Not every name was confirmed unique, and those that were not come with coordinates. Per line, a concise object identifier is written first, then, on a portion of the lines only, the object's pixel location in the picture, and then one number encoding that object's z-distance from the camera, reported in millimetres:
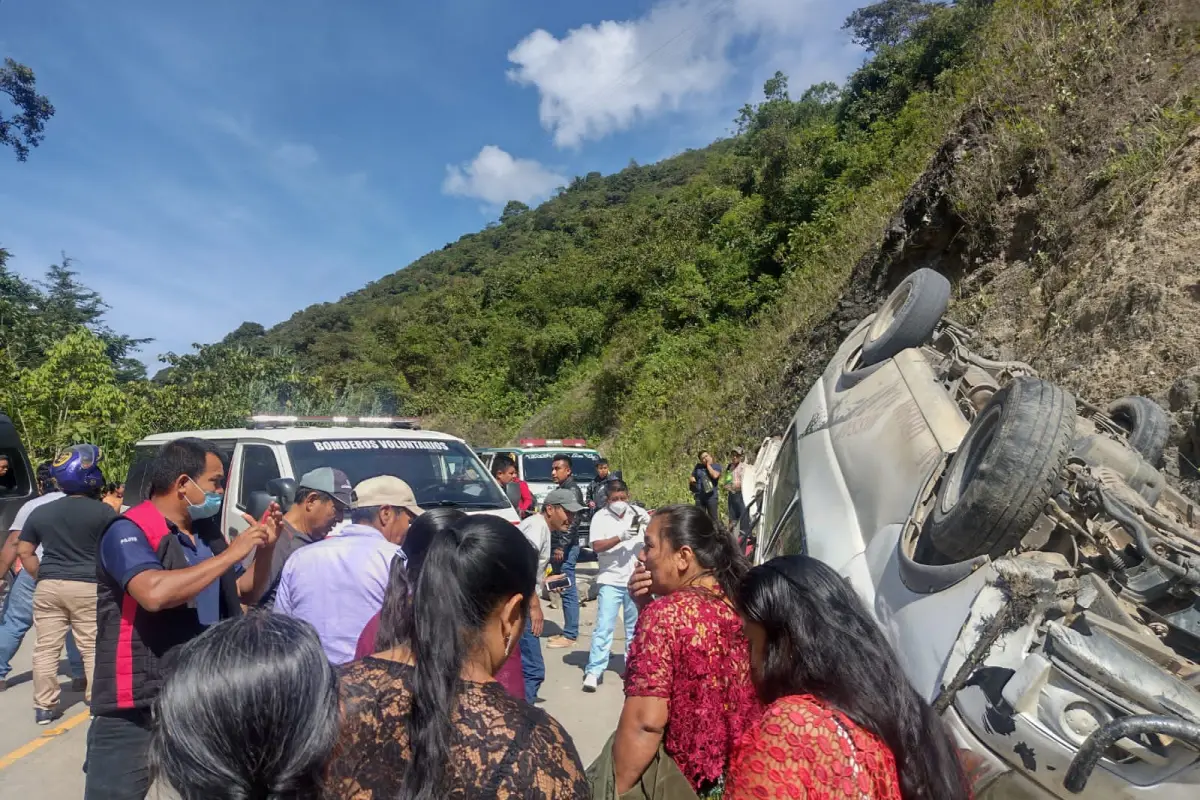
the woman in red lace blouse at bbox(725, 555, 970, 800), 1534
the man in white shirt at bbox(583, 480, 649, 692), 5875
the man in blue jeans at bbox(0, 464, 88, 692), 6059
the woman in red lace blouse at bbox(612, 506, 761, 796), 2258
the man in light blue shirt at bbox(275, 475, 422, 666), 2828
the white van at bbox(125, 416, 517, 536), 5883
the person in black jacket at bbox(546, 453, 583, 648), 7320
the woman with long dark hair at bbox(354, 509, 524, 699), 1983
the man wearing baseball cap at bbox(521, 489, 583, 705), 4695
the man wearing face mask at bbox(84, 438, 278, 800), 2533
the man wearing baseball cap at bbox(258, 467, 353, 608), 3613
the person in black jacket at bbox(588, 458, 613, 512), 9867
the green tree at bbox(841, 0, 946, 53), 29625
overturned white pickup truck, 2029
